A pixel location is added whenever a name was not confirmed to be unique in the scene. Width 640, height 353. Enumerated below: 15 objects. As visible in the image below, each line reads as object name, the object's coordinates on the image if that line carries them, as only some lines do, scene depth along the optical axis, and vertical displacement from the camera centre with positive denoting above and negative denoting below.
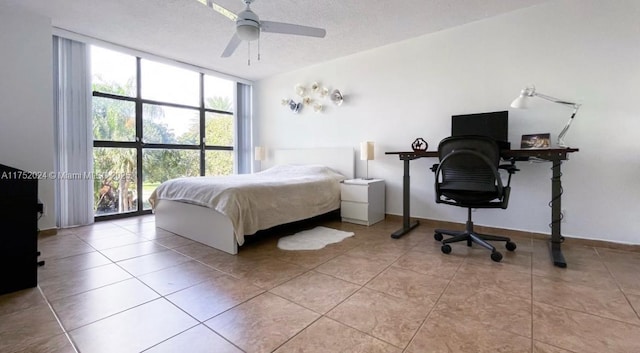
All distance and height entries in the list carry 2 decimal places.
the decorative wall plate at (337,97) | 4.25 +1.16
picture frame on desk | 2.72 +0.30
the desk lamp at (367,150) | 3.75 +0.28
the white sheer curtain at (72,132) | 3.40 +0.50
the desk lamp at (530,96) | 2.53 +0.64
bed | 2.49 -0.35
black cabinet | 1.72 -0.39
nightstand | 3.52 -0.41
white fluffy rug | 2.70 -0.75
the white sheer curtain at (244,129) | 5.52 +0.87
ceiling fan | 2.21 +1.25
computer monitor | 2.85 +0.51
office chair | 2.29 -0.07
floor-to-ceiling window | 3.86 +0.72
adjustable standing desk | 2.26 -0.07
